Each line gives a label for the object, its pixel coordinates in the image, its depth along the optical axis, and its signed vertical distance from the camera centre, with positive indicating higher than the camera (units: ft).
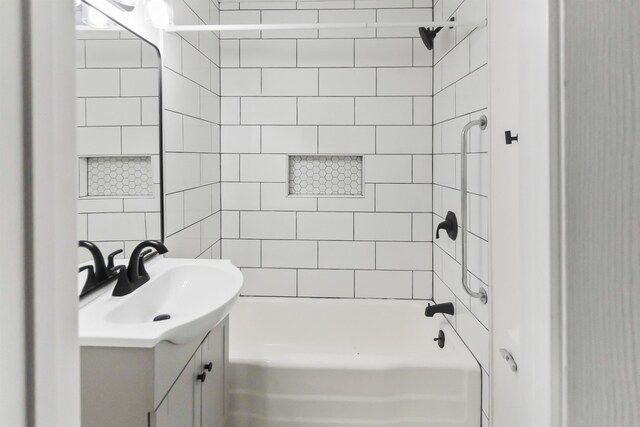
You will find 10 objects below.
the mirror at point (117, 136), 4.33 +0.76
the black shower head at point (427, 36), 7.82 +2.98
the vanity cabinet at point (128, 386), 3.45 -1.49
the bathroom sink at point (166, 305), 3.46 -1.04
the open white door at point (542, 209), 1.62 -0.04
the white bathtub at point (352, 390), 6.12 -2.70
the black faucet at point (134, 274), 4.53 -0.78
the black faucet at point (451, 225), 7.09 -0.41
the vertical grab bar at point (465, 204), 5.69 -0.06
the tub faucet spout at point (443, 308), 7.26 -1.82
